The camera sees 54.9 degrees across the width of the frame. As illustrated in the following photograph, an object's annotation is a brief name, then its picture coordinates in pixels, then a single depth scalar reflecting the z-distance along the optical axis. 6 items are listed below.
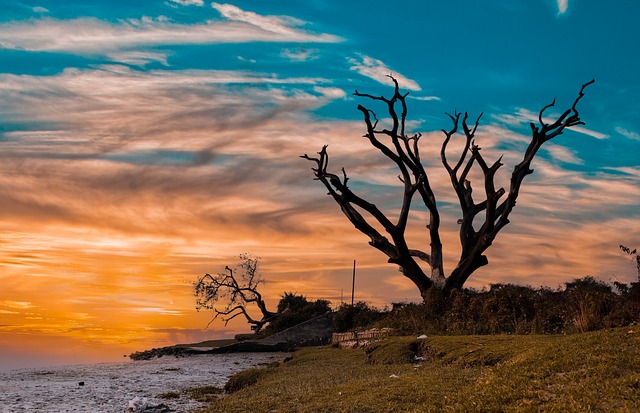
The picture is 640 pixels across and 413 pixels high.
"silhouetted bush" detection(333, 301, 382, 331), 36.59
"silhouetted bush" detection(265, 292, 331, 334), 44.78
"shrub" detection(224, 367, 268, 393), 17.35
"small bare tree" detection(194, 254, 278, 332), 52.09
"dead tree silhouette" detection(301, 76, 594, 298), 41.09
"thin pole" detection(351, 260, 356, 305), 48.78
